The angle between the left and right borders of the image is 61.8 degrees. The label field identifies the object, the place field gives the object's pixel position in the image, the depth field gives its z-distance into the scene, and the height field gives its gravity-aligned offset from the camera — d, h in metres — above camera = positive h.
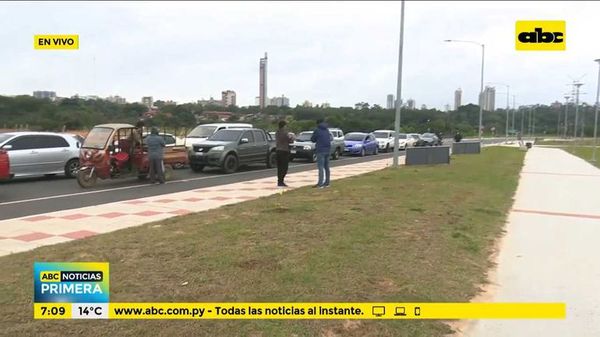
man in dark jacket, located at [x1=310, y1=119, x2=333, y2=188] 13.07 -0.42
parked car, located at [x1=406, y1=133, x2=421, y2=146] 42.12 -0.75
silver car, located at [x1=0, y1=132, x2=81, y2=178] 14.70 -0.84
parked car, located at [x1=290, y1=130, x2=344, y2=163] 24.09 -0.97
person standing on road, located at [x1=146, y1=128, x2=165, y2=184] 14.04 -0.80
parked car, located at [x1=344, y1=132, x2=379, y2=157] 31.33 -0.91
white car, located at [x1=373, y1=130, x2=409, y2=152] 37.97 -0.76
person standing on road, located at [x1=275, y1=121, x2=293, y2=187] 13.49 -0.47
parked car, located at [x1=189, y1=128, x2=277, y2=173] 18.11 -0.82
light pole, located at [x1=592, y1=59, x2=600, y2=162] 29.65 +2.14
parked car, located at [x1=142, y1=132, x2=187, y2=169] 18.75 -0.71
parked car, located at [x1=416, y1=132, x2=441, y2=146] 44.67 -0.91
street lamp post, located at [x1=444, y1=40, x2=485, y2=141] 43.05 +3.07
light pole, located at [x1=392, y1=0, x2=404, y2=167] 20.81 +1.70
